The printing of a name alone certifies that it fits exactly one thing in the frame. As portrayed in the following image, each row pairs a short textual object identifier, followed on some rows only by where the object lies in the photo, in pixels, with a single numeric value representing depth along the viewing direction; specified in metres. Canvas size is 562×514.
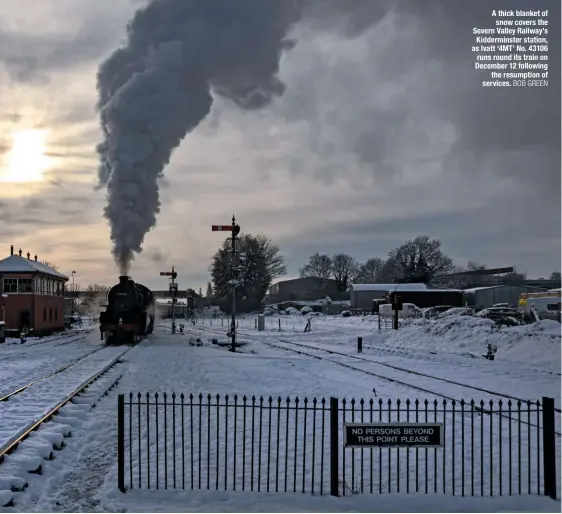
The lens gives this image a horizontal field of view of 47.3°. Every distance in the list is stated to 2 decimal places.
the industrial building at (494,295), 75.19
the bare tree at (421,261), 98.88
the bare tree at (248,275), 90.62
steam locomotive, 35.06
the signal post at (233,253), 26.42
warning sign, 7.91
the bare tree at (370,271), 123.06
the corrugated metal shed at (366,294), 82.56
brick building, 47.28
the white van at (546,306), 41.62
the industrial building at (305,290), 115.00
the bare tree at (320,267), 124.50
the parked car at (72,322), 65.37
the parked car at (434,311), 51.47
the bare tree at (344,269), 122.50
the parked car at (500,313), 44.52
